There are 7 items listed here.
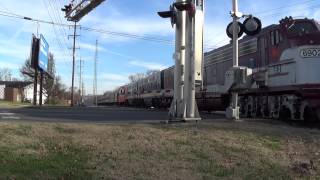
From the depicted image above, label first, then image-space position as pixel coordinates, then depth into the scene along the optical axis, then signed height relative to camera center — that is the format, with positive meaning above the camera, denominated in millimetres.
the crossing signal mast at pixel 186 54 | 7847 +1267
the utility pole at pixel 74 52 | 41136 +7044
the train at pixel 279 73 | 9469 +930
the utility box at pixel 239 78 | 8969 +663
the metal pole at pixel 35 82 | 29494 +1739
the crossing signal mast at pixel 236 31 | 8898 +2158
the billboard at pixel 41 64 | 29548 +3791
